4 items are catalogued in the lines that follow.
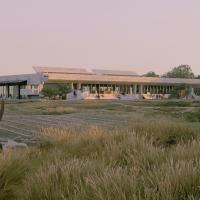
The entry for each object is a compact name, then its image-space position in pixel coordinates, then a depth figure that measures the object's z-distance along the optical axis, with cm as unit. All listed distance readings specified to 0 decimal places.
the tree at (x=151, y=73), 15169
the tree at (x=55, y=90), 7738
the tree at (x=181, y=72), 14795
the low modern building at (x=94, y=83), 8262
